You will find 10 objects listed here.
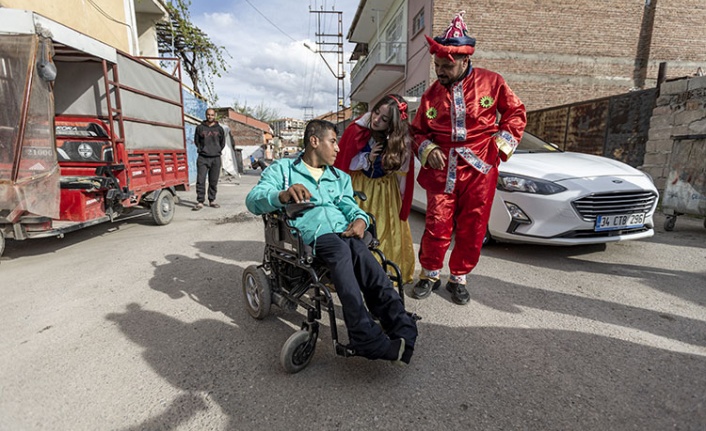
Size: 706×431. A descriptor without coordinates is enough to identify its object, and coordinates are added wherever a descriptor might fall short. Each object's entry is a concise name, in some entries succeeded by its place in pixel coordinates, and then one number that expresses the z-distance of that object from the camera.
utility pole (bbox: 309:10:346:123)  30.30
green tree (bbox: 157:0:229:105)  14.57
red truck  3.72
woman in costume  2.81
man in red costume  2.71
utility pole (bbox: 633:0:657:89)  13.84
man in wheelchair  1.84
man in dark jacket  7.19
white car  3.52
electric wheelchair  1.96
